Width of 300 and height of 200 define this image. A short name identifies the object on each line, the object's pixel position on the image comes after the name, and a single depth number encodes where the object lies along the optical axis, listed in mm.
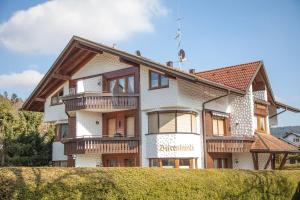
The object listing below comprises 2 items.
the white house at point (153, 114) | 17861
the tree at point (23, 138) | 23379
